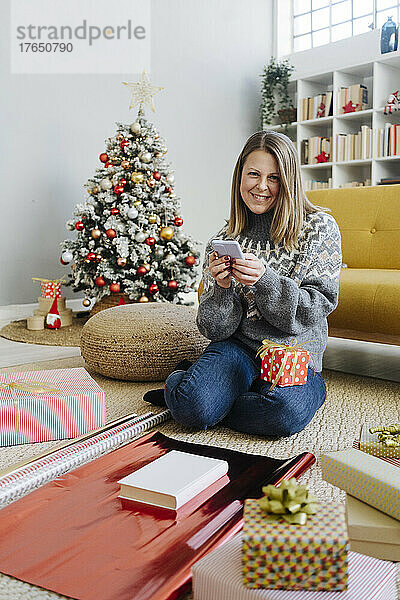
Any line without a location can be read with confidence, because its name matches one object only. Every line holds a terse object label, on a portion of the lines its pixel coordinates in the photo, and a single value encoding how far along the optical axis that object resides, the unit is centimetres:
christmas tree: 401
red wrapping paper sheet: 101
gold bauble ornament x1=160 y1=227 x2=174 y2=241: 407
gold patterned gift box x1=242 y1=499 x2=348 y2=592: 89
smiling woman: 179
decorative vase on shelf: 517
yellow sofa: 227
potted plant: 587
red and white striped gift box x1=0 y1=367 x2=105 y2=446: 172
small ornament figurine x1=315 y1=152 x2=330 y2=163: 571
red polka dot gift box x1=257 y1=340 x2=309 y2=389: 177
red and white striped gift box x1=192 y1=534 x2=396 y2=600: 90
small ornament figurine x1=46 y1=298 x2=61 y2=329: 403
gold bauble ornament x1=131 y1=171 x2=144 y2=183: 403
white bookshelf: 532
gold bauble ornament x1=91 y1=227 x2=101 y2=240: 399
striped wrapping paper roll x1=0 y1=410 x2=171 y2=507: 136
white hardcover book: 123
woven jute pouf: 241
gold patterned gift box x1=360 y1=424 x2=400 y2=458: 131
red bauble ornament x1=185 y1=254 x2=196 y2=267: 416
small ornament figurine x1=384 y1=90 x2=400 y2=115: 523
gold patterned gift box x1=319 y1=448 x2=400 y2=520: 108
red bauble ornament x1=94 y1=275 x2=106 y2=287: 400
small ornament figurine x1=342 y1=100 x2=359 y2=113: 550
